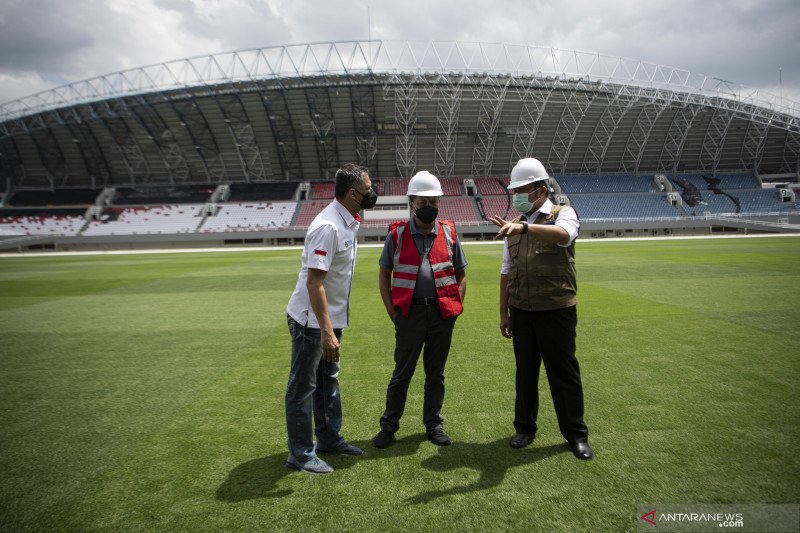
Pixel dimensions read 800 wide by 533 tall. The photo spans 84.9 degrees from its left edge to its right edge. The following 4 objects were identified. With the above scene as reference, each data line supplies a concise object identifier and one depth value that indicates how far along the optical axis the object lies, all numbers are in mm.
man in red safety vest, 3869
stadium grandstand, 43906
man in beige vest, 3734
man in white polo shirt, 3311
